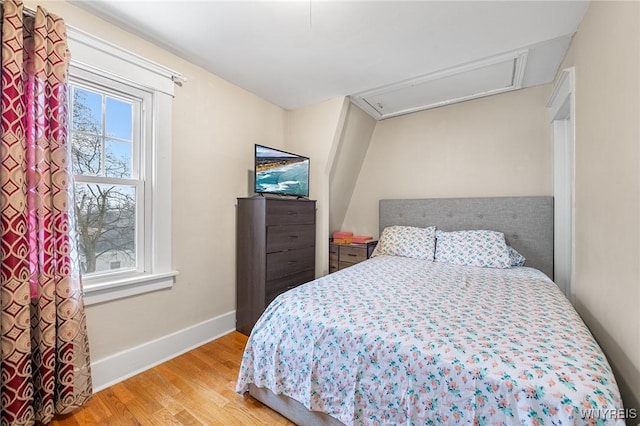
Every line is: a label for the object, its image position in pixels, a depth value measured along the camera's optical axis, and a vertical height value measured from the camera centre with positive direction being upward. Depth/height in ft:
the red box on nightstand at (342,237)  10.66 -0.97
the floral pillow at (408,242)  8.83 -0.98
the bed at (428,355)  2.84 -1.78
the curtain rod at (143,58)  4.50 +3.49
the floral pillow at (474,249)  7.72 -1.06
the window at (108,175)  5.65 +0.86
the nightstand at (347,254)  10.00 -1.54
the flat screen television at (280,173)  8.09 +1.34
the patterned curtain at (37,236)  4.17 -0.39
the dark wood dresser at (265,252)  7.73 -1.19
